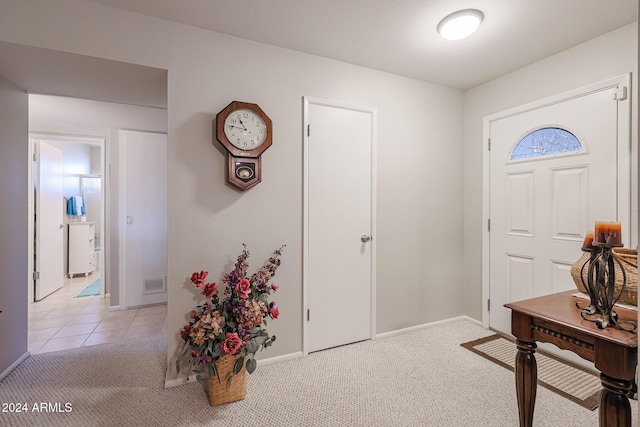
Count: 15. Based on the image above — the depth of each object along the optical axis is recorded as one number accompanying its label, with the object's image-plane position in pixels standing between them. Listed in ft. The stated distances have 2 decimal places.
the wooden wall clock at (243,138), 7.01
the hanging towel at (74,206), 17.99
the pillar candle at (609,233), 4.21
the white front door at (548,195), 7.22
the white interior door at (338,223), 8.29
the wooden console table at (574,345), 3.82
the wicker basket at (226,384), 6.10
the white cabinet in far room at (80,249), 17.33
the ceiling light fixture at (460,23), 6.38
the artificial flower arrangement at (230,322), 6.04
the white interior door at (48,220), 12.71
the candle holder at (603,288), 4.22
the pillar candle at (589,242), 4.87
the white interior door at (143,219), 12.12
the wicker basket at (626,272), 4.73
